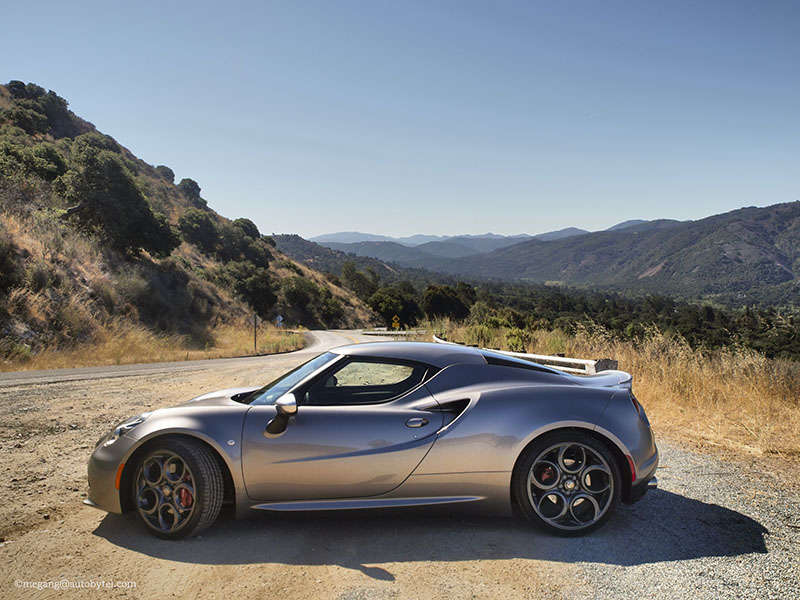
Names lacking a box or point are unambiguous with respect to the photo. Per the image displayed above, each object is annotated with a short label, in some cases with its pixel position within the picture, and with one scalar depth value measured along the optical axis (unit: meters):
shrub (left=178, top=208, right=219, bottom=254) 58.84
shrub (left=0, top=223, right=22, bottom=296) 16.78
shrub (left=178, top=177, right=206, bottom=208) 79.56
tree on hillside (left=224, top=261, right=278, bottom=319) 52.84
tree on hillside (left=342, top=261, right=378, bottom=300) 95.44
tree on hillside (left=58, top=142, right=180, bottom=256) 28.30
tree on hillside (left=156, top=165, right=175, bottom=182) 81.75
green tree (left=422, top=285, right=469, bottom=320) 60.19
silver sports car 3.43
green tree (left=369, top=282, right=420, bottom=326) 66.69
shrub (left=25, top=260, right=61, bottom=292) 17.61
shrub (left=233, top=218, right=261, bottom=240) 76.44
